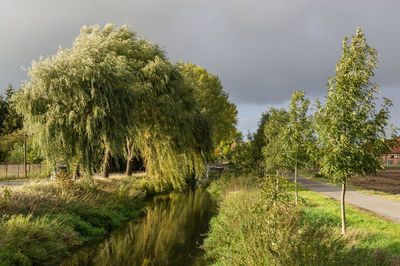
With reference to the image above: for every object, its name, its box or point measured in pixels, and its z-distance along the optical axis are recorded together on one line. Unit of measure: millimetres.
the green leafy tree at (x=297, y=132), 16592
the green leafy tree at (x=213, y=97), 36062
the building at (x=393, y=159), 83250
